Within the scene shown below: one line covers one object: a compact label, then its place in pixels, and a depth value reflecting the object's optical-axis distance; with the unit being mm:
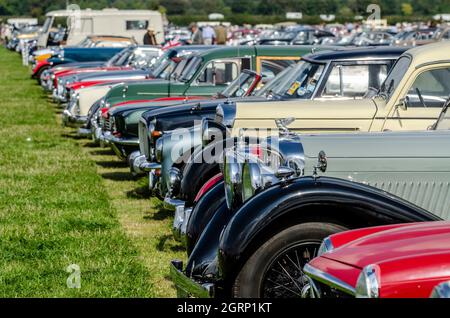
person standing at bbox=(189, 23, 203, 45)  36106
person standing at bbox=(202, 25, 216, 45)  36031
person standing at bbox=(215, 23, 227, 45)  35378
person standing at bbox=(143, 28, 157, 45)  28516
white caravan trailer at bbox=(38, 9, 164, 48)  34188
